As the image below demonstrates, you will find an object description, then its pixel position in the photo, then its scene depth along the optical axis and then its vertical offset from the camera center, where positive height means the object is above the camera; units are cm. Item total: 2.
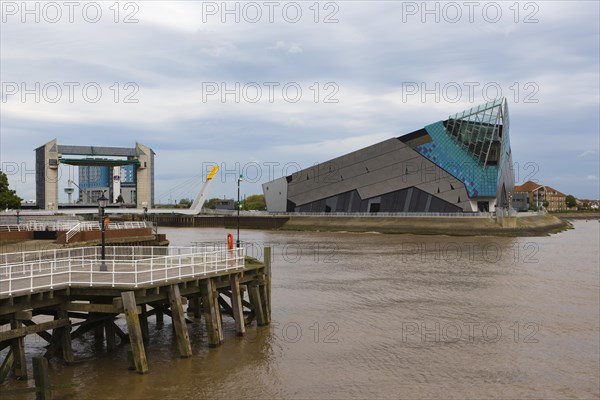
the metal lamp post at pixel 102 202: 2266 +26
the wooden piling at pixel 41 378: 1455 -403
